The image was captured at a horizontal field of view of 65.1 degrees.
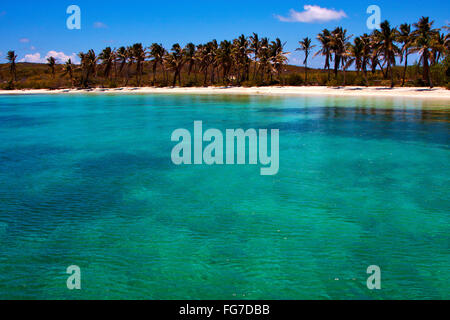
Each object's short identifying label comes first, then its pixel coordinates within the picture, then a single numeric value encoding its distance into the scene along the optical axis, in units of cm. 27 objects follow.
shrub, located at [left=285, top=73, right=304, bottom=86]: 7519
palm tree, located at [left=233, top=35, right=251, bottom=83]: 7969
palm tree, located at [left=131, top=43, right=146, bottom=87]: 8919
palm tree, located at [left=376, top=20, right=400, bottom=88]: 5656
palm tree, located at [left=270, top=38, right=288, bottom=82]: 7622
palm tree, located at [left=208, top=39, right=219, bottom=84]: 8320
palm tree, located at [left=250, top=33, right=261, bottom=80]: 8169
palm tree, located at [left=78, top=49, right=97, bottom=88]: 9006
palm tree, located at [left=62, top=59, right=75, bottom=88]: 9188
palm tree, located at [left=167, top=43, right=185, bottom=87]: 8506
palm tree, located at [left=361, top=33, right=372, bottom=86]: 6319
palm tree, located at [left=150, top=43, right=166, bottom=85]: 8864
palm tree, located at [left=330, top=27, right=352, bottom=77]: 6706
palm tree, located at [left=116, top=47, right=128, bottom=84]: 9125
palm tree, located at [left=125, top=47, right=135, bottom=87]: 9084
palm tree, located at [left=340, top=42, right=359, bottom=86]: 6397
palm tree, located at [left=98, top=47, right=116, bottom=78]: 8994
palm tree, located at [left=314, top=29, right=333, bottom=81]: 7119
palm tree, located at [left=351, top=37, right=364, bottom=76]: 6300
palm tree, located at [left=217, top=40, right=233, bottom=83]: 7769
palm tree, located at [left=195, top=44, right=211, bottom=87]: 8369
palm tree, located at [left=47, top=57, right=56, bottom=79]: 10219
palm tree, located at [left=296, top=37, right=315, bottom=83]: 7656
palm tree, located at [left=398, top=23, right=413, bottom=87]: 5535
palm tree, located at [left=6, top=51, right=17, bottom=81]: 9934
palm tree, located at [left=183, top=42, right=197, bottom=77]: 8425
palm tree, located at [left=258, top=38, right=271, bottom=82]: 7731
